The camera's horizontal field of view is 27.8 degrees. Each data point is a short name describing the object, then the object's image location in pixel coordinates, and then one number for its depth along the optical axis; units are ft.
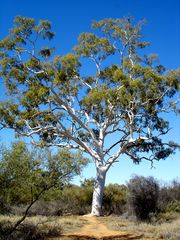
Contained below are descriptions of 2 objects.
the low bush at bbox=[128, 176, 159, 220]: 58.90
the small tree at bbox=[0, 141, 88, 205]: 36.99
